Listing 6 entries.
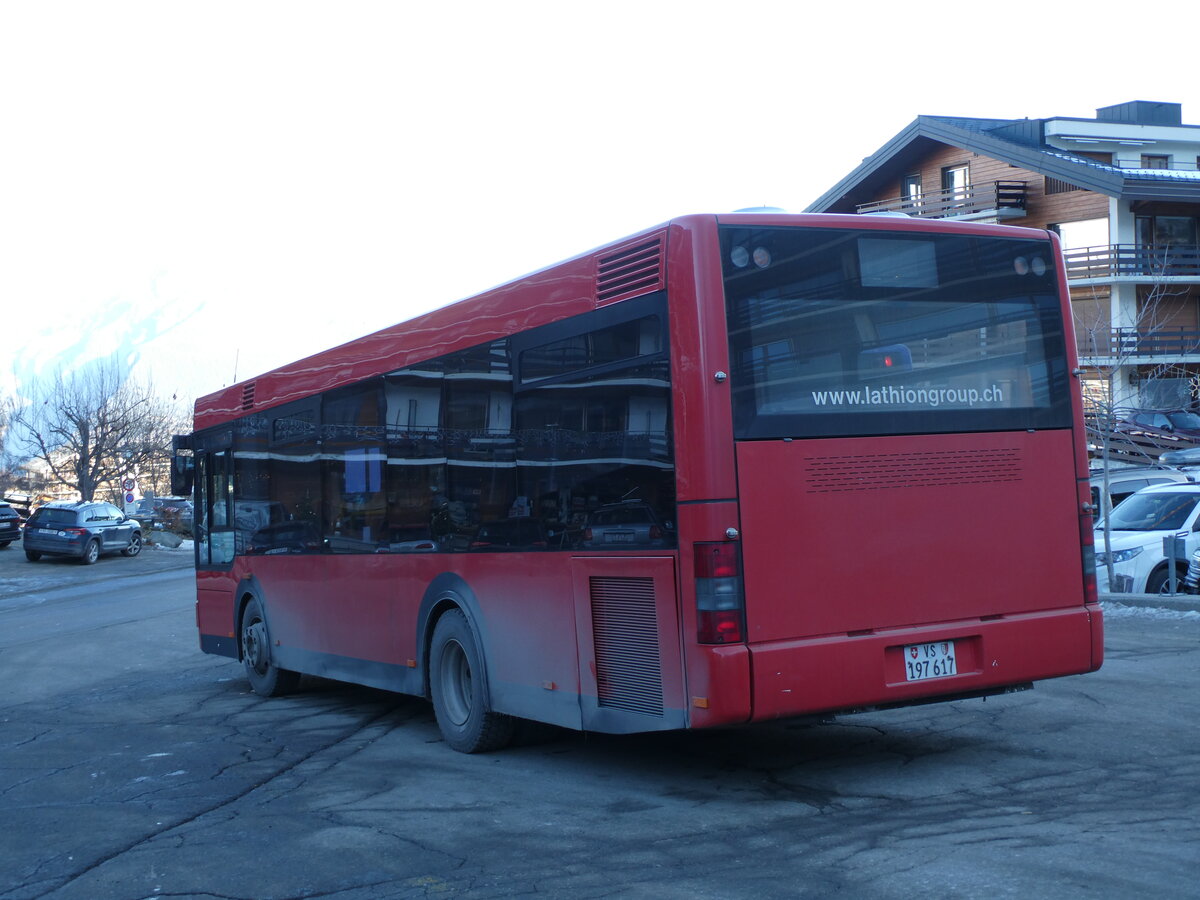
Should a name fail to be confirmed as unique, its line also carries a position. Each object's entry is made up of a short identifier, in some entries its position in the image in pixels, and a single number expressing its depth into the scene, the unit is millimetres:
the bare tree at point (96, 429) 67312
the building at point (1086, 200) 40844
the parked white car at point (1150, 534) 17188
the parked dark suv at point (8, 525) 43562
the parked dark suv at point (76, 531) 39281
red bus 6602
